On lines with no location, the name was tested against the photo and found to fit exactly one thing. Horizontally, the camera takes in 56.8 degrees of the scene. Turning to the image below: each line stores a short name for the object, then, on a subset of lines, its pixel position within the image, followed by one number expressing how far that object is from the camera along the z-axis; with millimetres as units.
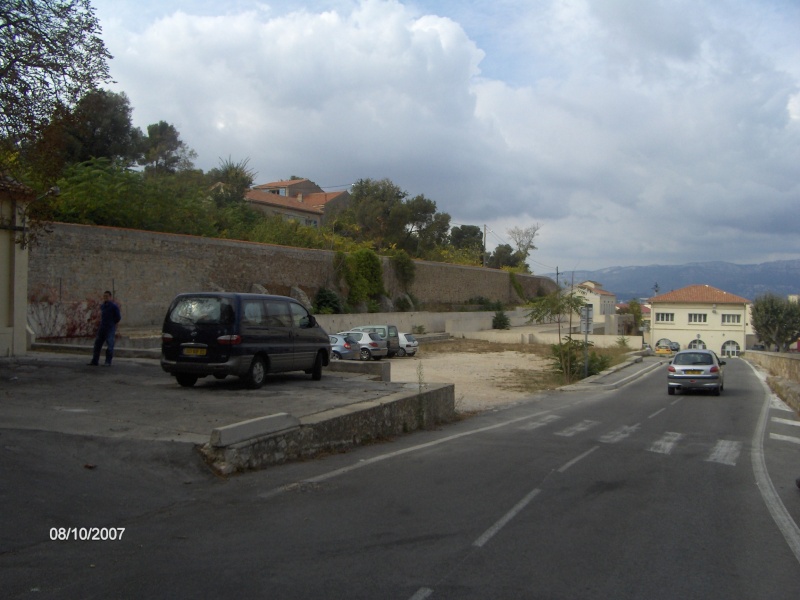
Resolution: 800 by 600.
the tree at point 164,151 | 60912
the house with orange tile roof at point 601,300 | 109875
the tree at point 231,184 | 61188
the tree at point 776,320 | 75312
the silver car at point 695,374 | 25422
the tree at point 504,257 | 107312
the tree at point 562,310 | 31609
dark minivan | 13297
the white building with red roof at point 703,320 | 89125
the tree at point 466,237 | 113525
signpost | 31358
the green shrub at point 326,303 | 45375
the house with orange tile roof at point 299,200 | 73312
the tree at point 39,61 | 12367
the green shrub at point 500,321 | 66750
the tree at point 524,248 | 106125
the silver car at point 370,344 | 36312
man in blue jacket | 16547
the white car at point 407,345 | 40875
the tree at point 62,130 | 12984
